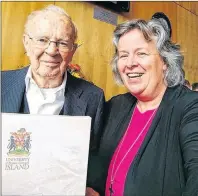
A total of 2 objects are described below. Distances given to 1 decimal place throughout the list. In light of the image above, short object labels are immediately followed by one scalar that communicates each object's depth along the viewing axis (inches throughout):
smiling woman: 31.8
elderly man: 29.5
